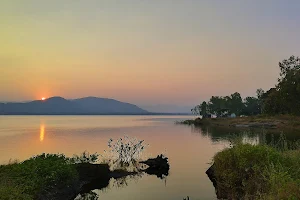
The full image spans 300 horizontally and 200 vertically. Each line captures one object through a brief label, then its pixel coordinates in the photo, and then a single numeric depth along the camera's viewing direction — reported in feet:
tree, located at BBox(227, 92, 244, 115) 426.92
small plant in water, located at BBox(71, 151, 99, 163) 63.60
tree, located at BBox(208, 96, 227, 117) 440.45
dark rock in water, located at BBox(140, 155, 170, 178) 73.97
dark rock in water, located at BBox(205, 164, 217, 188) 63.19
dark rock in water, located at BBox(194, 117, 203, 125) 371.70
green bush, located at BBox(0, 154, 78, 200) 37.22
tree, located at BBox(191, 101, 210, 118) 480.15
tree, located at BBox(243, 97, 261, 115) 422.00
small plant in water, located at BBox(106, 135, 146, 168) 76.42
